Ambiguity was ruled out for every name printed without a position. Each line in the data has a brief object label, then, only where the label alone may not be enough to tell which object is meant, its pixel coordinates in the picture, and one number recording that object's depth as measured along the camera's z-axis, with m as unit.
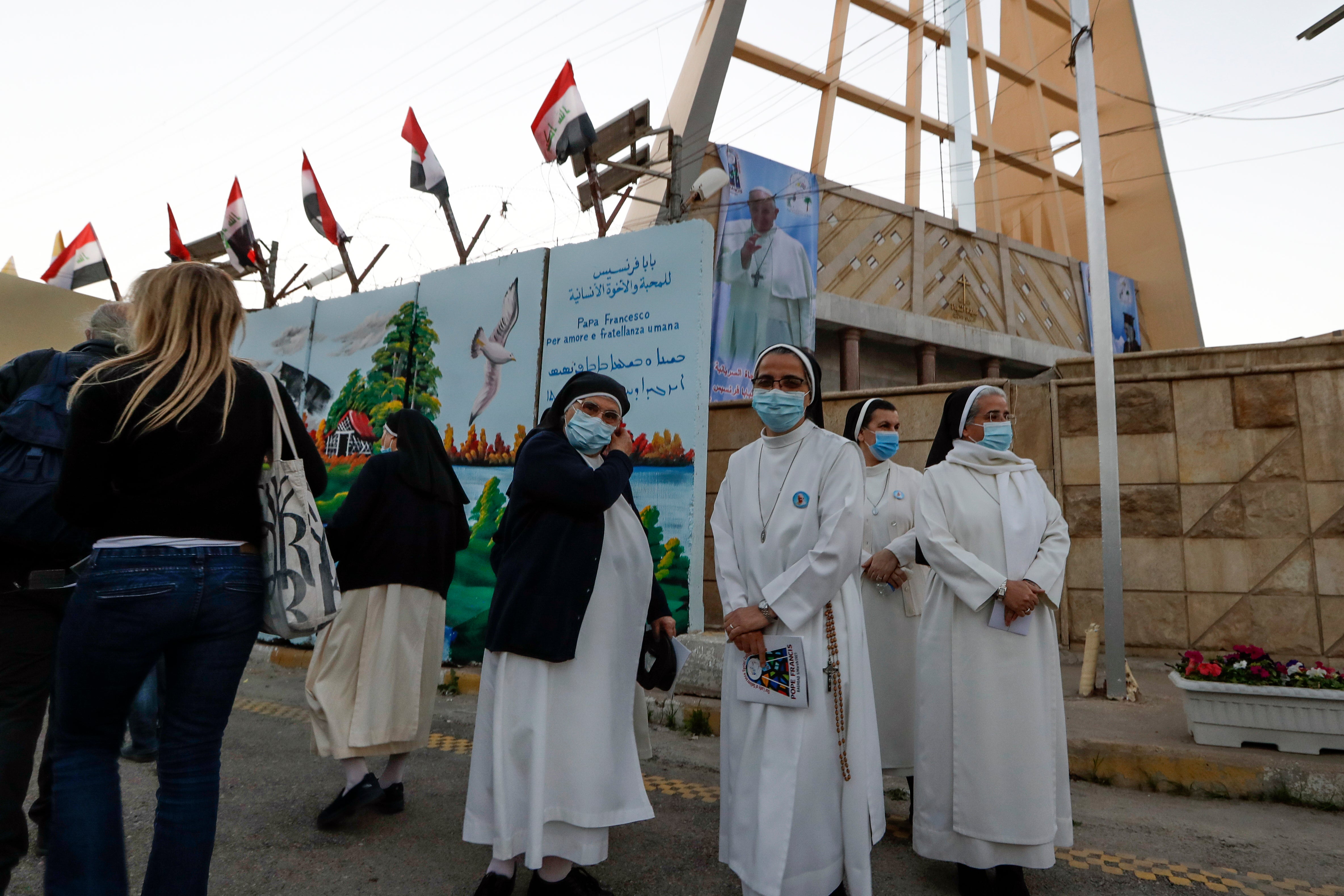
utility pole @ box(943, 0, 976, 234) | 19.73
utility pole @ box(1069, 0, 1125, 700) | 4.94
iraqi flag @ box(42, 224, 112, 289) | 9.60
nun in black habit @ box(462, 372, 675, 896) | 2.36
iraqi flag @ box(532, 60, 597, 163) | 6.80
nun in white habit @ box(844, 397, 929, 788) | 3.37
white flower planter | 3.72
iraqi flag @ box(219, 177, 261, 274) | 9.38
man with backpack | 2.07
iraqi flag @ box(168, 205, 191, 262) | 9.60
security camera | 8.89
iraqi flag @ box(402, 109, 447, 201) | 7.66
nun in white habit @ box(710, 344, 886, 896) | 2.29
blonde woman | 1.71
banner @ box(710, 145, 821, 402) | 14.23
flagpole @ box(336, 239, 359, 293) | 8.22
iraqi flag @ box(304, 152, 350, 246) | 8.55
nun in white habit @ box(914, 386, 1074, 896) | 2.50
